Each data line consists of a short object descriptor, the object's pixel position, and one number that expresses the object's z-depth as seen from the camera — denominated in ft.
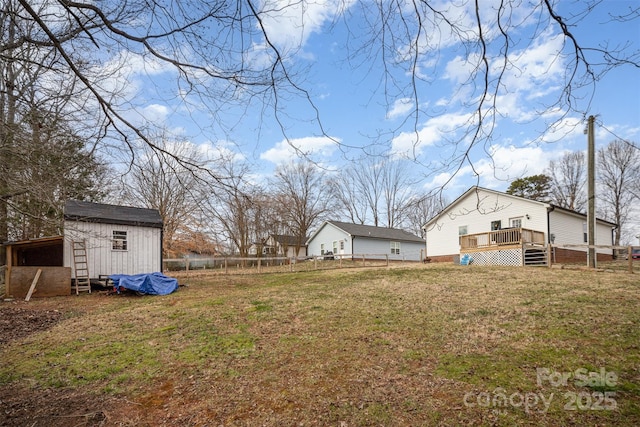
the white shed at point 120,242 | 42.55
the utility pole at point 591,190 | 41.88
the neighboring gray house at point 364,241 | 96.12
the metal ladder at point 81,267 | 40.68
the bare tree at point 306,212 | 106.55
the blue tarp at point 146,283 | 37.73
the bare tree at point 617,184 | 74.13
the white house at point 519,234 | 53.01
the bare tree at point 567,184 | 99.09
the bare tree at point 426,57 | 8.30
